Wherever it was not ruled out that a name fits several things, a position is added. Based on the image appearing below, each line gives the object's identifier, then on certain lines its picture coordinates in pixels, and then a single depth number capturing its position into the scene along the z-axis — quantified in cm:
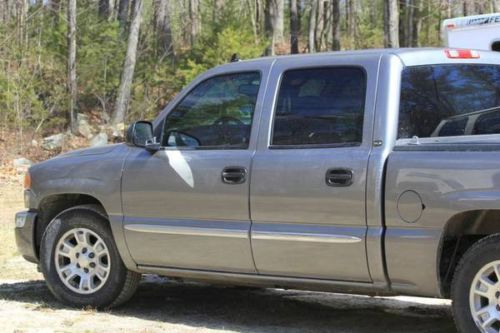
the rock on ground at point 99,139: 2272
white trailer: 930
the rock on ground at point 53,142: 2278
